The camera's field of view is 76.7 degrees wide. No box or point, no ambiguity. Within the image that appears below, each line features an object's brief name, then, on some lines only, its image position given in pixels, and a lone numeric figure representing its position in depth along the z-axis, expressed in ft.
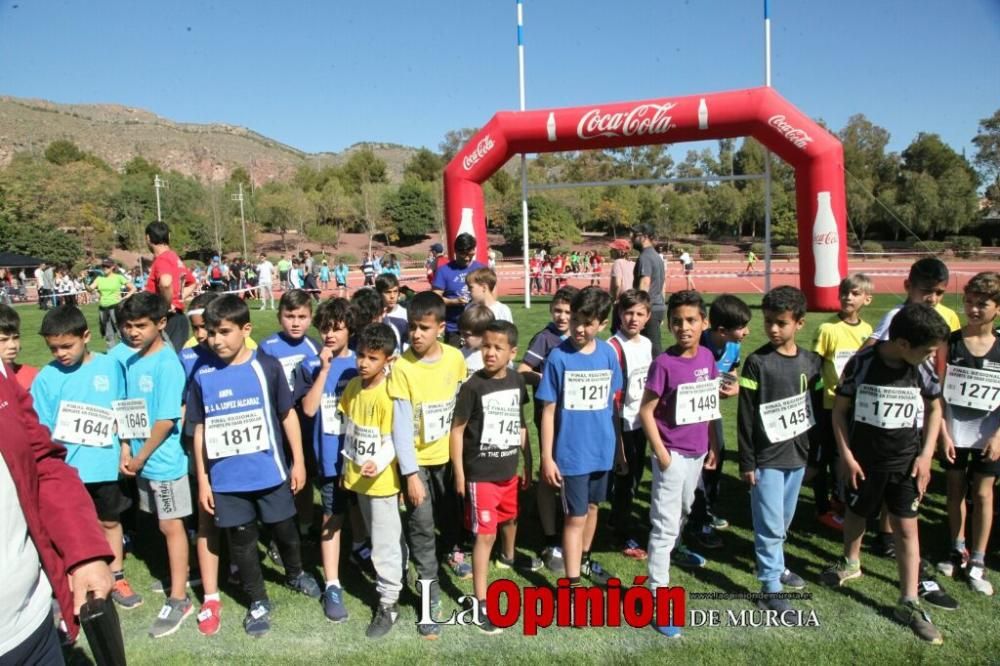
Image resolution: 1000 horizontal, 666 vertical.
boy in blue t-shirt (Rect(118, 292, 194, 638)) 10.73
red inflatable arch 39.29
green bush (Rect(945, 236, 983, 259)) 115.44
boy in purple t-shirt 10.52
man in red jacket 5.23
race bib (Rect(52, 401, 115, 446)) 10.81
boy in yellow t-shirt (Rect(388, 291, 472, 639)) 10.09
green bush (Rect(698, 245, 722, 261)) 140.87
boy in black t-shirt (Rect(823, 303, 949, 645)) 10.18
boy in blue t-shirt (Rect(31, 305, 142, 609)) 10.80
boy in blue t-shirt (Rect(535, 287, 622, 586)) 10.91
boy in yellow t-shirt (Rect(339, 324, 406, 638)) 9.99
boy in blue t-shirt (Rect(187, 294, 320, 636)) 10.19
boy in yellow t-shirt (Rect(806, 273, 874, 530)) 12.97
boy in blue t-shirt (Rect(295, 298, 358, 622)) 11.24
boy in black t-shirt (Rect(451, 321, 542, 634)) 10.36
